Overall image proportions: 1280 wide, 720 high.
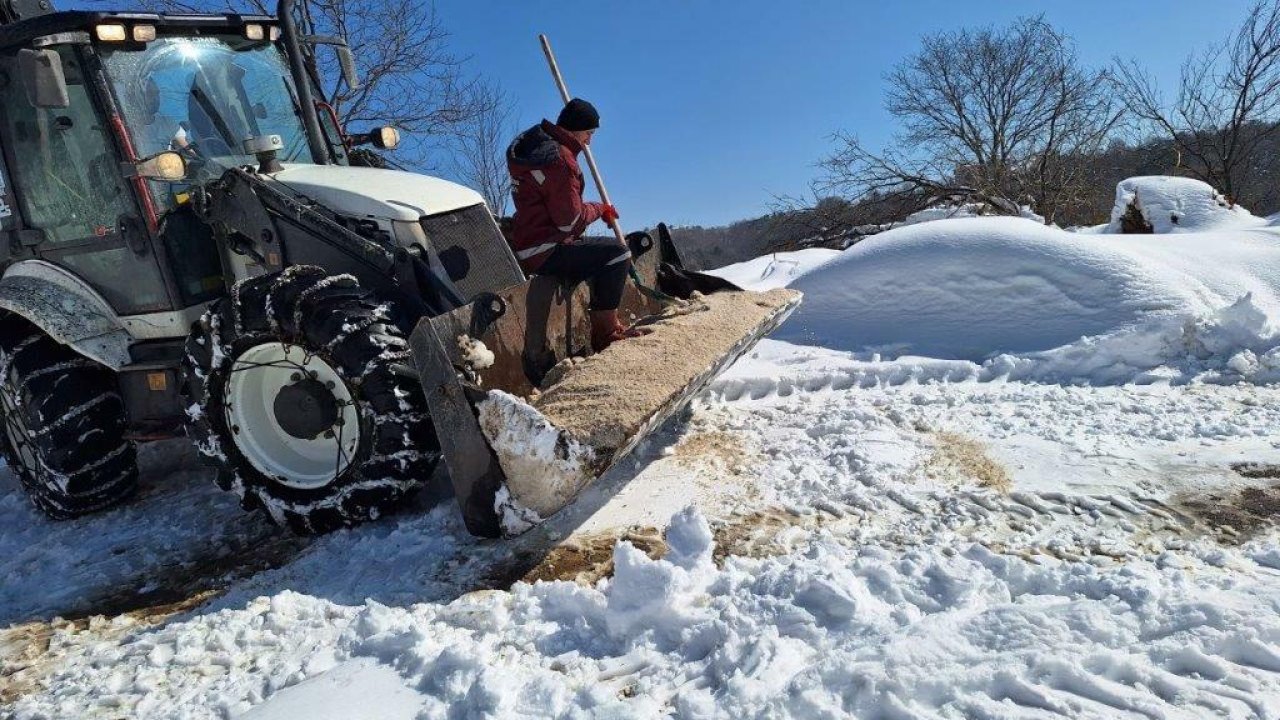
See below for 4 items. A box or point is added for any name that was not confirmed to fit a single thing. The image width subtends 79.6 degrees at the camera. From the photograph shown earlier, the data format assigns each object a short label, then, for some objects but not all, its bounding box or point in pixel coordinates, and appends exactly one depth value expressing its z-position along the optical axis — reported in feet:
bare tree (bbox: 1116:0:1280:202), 54.49
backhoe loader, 10.43
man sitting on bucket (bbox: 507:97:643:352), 13.16
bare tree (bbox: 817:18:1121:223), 54.85
